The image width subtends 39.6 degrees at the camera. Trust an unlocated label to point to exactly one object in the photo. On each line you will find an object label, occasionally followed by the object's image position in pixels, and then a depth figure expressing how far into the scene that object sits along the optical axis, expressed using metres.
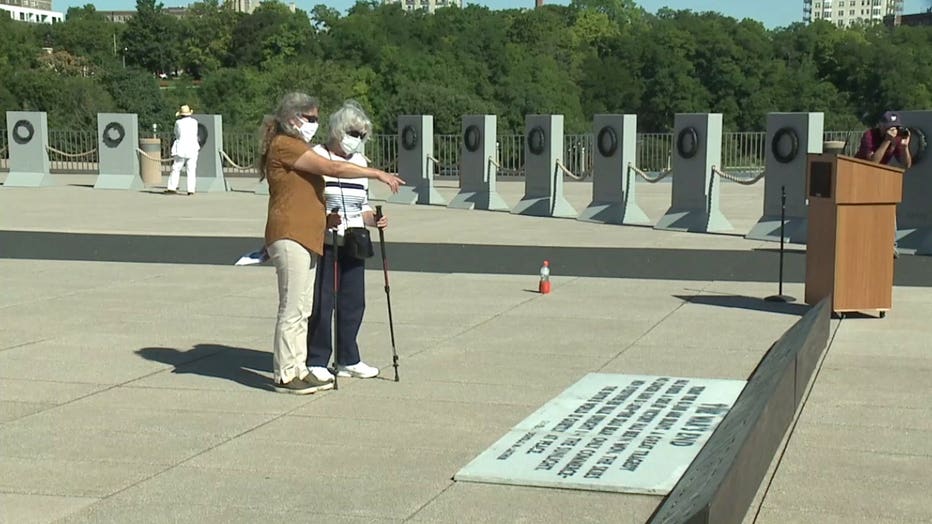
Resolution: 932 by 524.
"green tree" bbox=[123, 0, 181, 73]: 146.75
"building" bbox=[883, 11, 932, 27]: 190.85
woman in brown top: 7.88
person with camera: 13.62
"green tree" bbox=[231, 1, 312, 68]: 99.38
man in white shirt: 26.39
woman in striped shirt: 8.28
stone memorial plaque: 6.30
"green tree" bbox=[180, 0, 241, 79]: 138.75
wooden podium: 10.87
